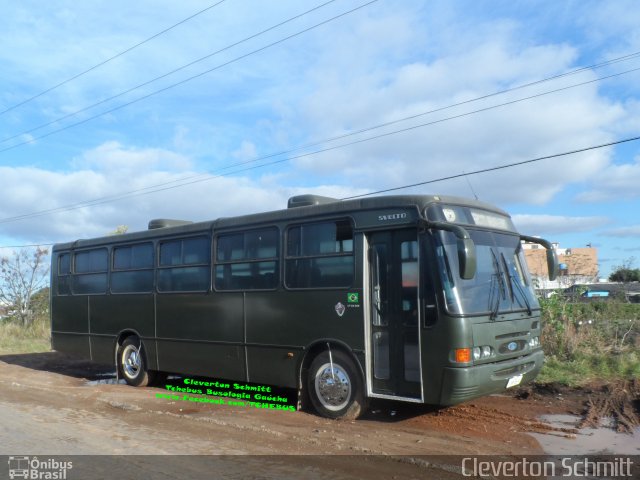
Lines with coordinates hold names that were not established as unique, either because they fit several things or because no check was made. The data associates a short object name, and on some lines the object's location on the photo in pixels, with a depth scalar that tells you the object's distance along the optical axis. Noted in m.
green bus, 7.42
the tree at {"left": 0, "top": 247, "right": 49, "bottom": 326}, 27.27
